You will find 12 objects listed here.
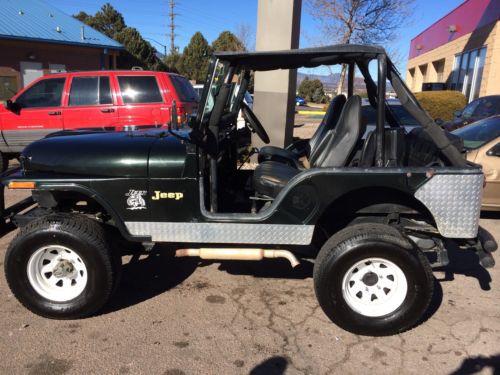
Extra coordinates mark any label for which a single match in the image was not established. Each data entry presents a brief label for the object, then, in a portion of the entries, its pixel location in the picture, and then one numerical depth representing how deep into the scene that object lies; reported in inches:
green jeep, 115.0
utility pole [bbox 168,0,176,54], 2160.1
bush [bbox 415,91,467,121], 588.1
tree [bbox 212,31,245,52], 1431.1
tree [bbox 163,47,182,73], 1560.0
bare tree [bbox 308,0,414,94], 824.9
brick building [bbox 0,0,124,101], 756.0
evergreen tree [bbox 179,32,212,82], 1503.4
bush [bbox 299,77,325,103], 1670.8
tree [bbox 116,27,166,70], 1392.7
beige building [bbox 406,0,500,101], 627.8
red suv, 298.2
